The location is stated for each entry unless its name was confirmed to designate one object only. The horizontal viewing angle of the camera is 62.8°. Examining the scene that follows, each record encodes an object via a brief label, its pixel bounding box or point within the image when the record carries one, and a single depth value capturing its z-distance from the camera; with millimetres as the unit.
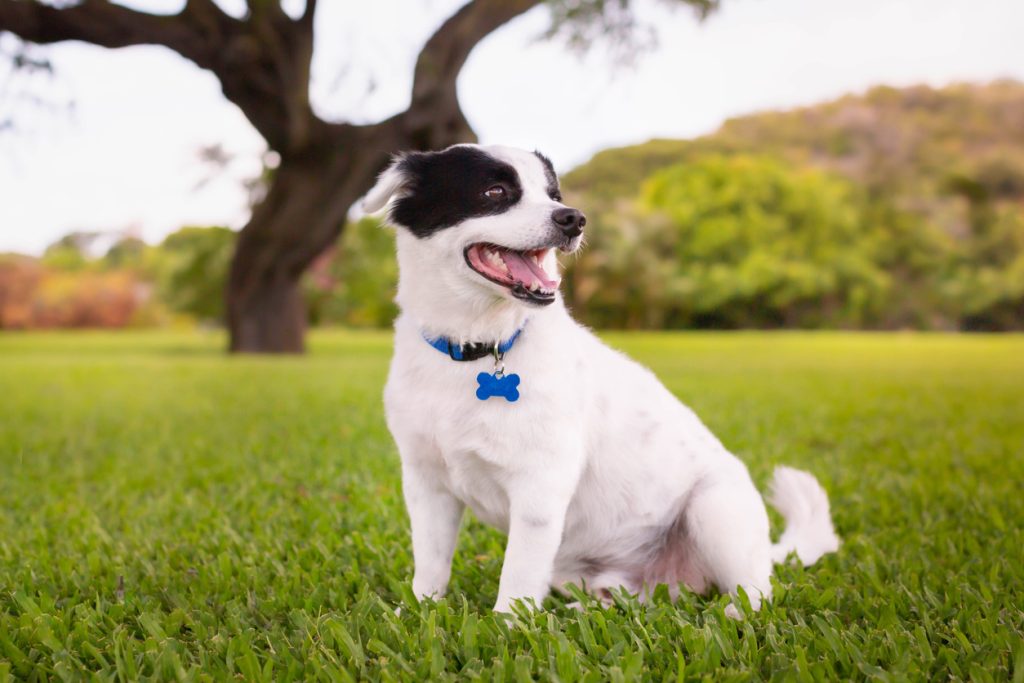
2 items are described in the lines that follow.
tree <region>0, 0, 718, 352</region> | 8695
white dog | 2373
